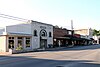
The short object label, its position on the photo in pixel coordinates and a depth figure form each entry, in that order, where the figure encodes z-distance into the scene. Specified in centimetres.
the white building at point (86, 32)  4698
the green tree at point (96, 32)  5106
